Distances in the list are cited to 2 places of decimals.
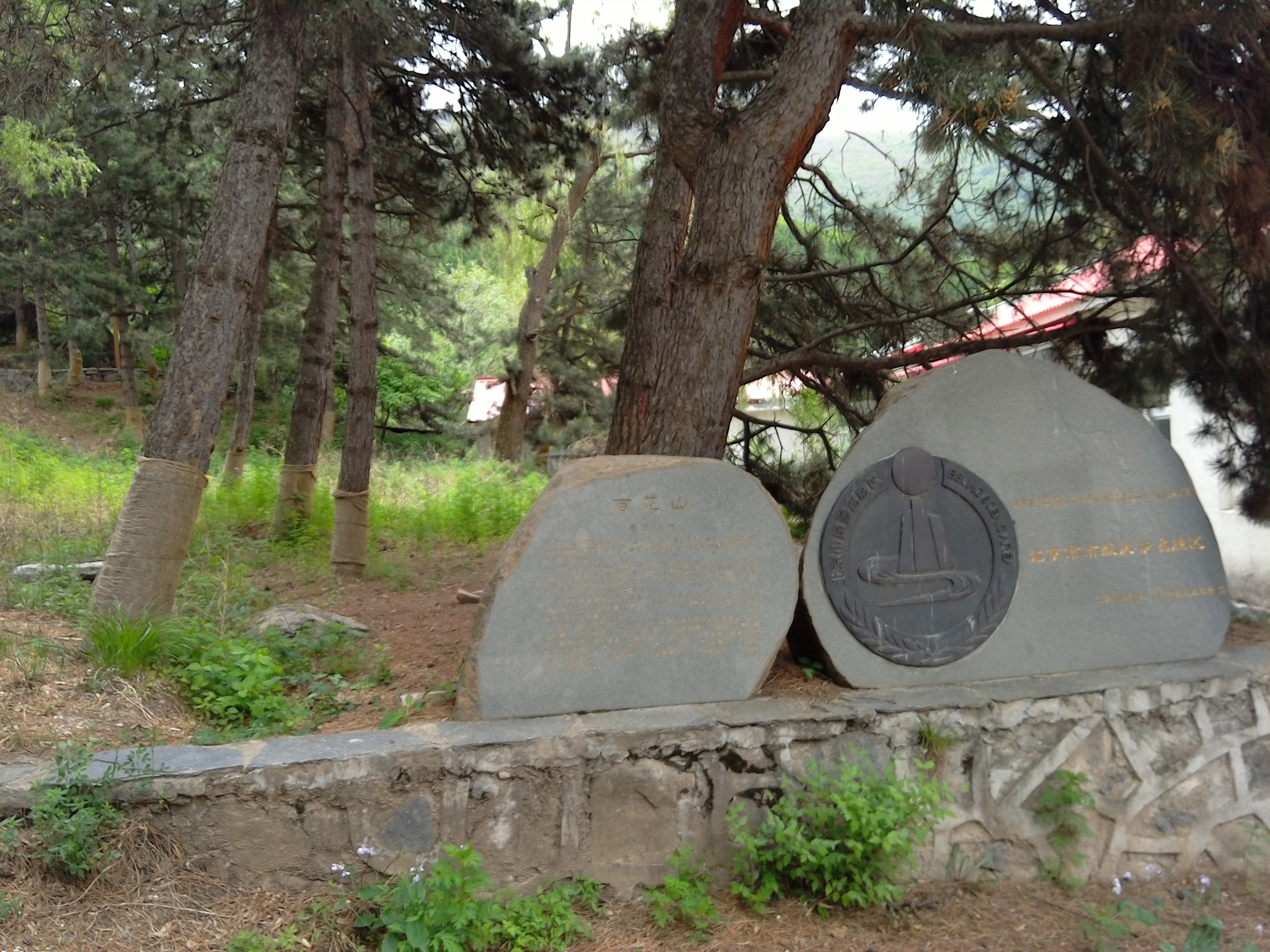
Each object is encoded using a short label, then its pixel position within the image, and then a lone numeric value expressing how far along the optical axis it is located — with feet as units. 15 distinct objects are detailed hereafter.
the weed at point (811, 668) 14.10
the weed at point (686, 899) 11.39
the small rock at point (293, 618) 16.60
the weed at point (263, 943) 9.86
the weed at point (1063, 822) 13.35
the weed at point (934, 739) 13.15
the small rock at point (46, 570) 18.38
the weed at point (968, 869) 13.09
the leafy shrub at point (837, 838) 11.57
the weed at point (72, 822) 9.96
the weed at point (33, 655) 12.67
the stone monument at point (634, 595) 12.39
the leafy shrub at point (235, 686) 12.60
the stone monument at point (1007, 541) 13.82
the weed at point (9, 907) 9.58
